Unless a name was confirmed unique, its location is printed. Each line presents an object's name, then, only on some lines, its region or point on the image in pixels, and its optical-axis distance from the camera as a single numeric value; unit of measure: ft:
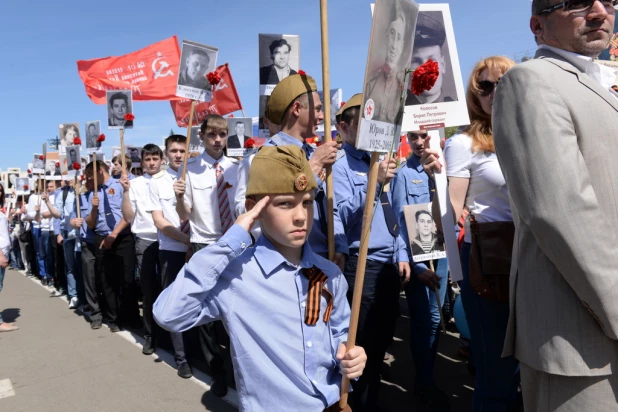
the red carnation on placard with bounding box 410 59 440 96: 6.78
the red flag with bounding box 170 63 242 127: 22.31
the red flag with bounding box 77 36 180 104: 28.63
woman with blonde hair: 7.47
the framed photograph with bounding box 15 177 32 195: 46.36
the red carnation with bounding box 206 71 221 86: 13.52
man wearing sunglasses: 4.44
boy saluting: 5.95
